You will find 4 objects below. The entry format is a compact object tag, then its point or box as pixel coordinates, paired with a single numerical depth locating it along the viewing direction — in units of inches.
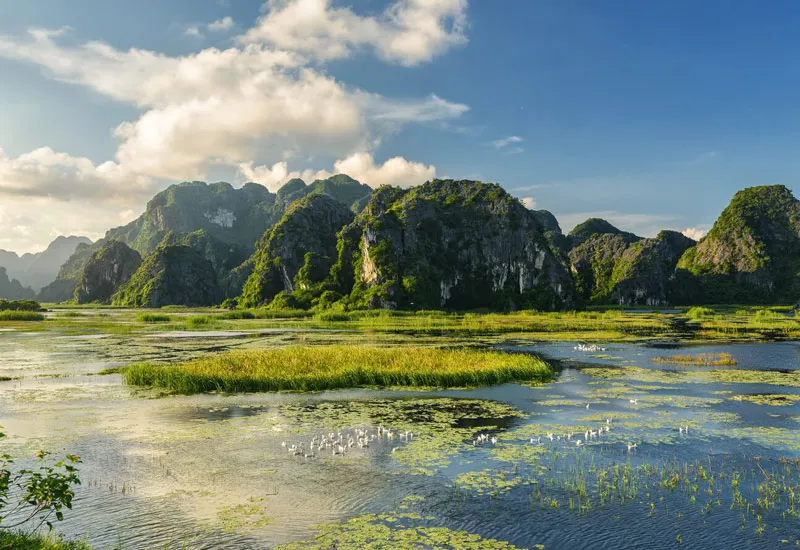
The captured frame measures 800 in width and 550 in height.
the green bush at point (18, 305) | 5172.7
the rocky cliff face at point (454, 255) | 6033.5
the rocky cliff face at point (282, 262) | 7165.4
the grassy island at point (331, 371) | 1216.2
